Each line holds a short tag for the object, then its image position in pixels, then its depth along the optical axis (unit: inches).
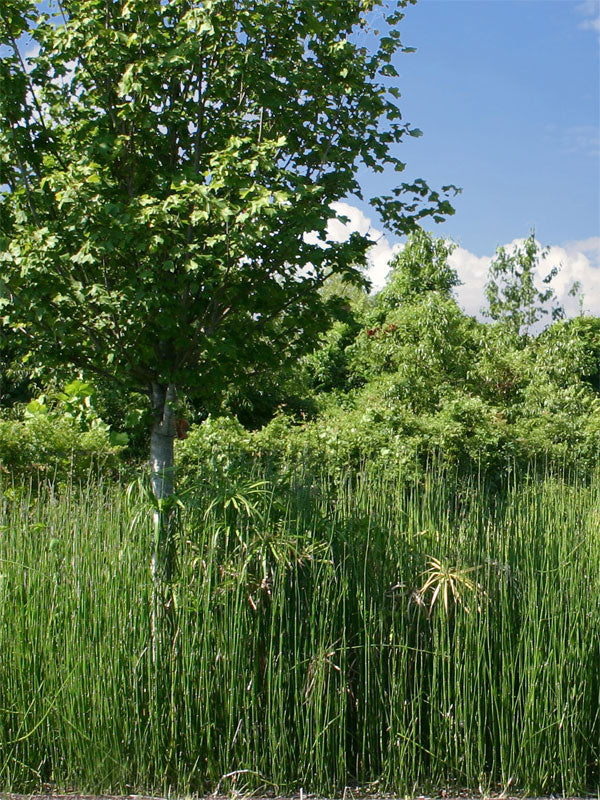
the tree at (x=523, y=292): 681.6
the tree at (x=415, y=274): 467.5
